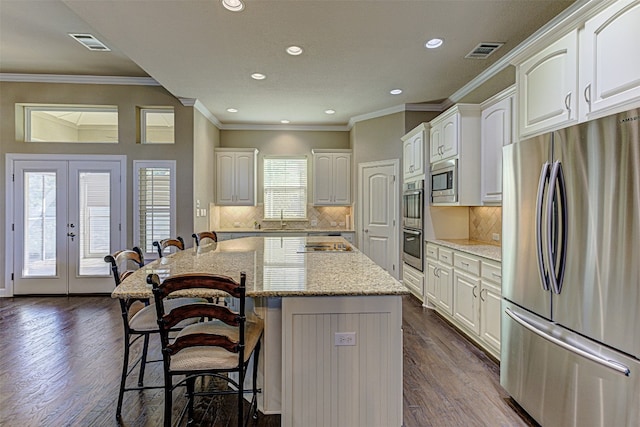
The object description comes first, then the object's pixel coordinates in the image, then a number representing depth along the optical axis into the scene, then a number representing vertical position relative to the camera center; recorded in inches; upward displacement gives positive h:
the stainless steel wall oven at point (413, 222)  171.3 -6.4
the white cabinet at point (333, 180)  246.4 +23.5
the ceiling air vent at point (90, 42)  140.8 +75.9
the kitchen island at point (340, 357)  69.6 -31.9
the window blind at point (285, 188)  257.9 +17.8
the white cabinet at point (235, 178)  243.1 +24.2
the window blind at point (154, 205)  191.0 +2.6
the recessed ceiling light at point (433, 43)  121.6 +64.3
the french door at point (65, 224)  188.4 -9.0
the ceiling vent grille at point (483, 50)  125.2 +64.9
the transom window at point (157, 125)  197.5 +52.1
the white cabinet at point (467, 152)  137.3 +25.3
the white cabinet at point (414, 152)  171.2 +33.8
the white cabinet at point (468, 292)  108.3 -32.0
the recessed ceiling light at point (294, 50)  126.6 +64.1
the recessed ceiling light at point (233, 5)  96.7 +62.7
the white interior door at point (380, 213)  209.0 -1.4
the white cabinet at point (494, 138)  118.5 +28.9
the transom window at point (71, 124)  193.0 +51.8
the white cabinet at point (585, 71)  61.3 +31.4
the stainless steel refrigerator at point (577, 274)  55.1 -12.4
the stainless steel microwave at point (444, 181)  141.6 +14.0
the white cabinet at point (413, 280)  173.8 -39.8
